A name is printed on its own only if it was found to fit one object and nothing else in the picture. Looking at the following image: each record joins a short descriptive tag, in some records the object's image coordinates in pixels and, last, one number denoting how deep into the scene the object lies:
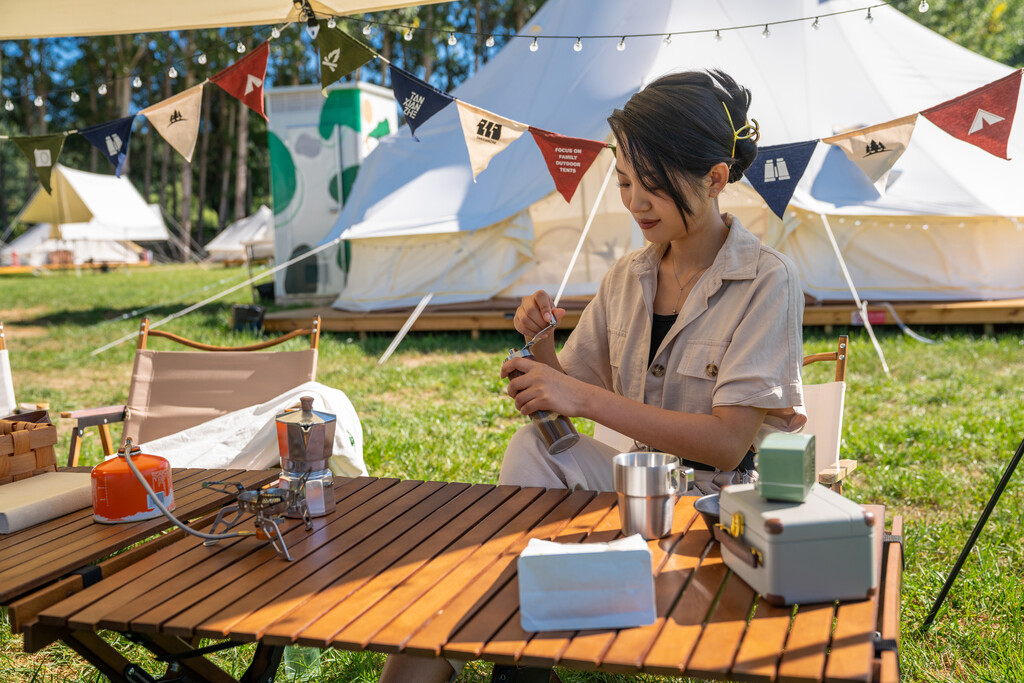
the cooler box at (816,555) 1.19
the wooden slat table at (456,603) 1.10
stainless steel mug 1.46
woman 1.79
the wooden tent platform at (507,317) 7.16
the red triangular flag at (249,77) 4.16
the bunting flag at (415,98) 3.97
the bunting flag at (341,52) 3.72
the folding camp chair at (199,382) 3.58
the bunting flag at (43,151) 4.33
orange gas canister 1.66
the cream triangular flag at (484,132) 4.12
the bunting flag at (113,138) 4.38
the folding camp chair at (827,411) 2.69
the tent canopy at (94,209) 17.67
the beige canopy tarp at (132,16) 3.63
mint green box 1.25
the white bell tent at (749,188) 7.27
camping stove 1.52
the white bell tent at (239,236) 24.00
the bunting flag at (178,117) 4.29
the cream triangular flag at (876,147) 4.20
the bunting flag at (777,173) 4.11
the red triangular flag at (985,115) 3.78
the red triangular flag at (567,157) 4.14
